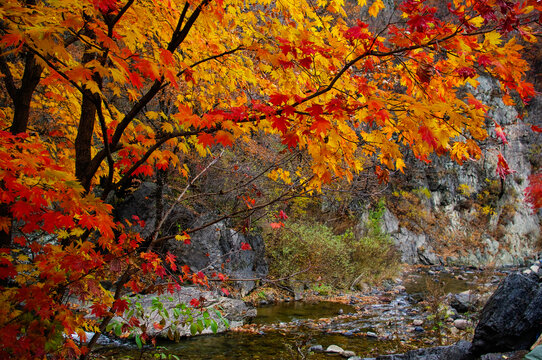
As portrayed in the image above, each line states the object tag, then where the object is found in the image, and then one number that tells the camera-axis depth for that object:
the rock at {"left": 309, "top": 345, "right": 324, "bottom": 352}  5.15
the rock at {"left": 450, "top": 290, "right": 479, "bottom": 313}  7.06
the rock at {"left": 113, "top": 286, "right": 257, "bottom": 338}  5.57
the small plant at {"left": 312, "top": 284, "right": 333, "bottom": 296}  9.79
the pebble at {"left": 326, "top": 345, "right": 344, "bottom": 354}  5.07
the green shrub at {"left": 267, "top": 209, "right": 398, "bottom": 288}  10.19
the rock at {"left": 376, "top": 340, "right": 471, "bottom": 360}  3.54
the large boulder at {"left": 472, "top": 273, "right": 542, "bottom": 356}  3.29
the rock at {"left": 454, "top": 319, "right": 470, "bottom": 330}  5.86
